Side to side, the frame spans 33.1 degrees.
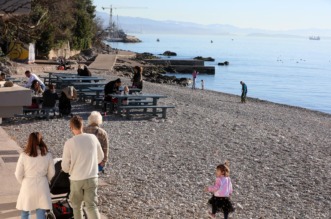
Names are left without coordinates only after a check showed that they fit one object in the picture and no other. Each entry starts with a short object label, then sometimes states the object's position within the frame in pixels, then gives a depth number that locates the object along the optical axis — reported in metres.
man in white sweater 5.83
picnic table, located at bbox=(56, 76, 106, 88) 21.92
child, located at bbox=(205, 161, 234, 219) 7.00
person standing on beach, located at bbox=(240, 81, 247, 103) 31.15
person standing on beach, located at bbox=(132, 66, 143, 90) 20.75
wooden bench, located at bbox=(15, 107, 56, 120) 15.62
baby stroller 6.35
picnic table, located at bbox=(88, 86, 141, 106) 19.08
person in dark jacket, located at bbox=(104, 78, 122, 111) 17.83
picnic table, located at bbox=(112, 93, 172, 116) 17.47
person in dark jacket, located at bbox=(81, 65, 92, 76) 24.39
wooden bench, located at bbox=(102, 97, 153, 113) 18.06
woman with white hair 6.92
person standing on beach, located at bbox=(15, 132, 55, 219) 5.75
